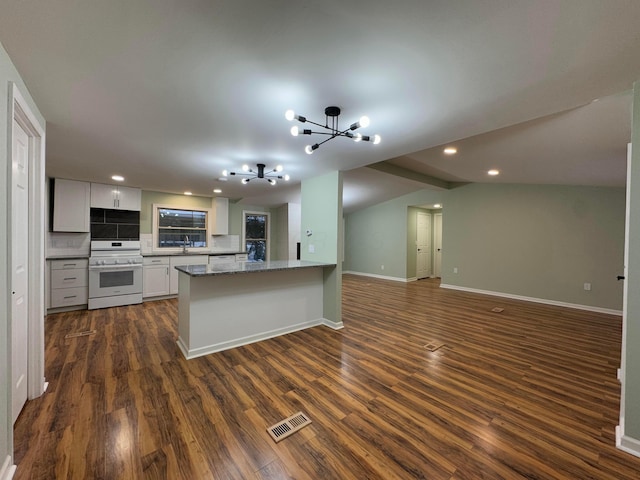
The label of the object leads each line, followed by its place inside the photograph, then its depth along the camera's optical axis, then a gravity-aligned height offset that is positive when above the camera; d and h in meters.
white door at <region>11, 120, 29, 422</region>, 1.82 -0.23
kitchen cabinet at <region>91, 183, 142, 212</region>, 4.96 +0.75
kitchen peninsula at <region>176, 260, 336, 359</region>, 2.96 -0.83
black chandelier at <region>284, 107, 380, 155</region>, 1.90 +0.86
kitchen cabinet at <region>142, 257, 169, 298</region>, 5.25 -0.82
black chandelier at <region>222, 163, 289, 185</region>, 3.67 +0.97
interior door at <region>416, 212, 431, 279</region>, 8.16 -0.16
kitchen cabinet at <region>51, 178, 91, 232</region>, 4.62 +0.53
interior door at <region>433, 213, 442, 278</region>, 8.77 -0.10
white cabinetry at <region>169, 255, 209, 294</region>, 5.55 -0.55
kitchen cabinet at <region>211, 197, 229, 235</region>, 6.50 +0.53
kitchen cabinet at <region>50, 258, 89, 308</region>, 4.43 -0.82
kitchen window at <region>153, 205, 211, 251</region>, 5.96 +0.19
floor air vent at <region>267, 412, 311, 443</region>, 1.77 -1.32
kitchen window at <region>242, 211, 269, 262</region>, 7.45 +0.06
